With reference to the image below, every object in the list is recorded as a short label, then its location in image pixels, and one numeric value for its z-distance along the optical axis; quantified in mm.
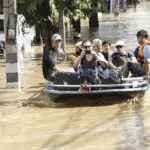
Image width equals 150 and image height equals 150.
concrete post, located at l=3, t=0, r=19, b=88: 13031
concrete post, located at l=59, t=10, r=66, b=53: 19812
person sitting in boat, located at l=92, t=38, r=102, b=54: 11871
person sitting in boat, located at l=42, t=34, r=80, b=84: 10953
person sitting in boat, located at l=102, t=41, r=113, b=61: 12352
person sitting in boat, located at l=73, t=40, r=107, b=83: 11242
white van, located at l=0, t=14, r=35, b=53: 23938
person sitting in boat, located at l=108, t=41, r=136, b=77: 11523
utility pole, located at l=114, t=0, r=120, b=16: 53438
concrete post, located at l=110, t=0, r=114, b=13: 59406
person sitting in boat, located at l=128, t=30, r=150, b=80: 11406
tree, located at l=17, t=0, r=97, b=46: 19167
